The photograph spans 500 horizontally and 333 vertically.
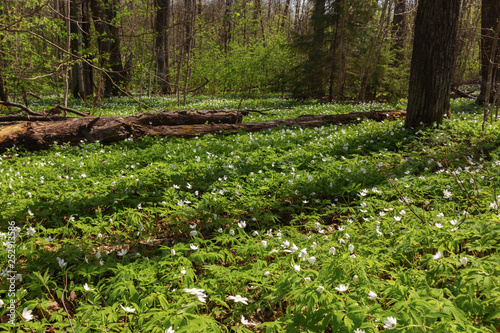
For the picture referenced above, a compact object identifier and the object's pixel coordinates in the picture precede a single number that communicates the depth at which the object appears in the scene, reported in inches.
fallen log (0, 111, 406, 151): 240.1
